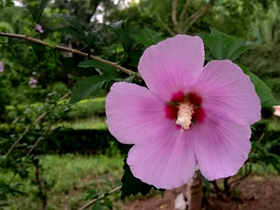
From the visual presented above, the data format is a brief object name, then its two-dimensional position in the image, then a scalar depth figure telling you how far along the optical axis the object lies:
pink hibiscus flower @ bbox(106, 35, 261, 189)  0.29
